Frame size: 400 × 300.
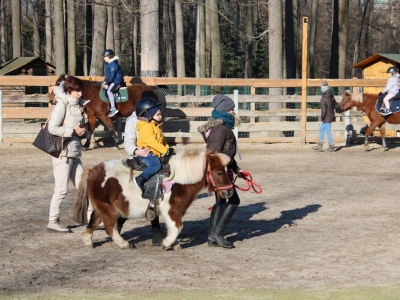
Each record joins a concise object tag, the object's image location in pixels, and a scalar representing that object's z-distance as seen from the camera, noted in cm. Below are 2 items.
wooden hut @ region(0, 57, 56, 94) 2972
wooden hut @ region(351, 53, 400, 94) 2711
